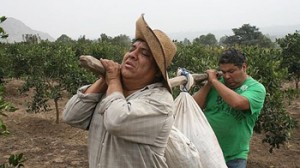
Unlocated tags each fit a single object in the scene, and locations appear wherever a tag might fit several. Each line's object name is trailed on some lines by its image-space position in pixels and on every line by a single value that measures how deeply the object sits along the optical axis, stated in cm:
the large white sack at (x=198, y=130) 233
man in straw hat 164
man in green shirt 275
